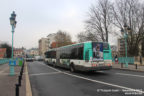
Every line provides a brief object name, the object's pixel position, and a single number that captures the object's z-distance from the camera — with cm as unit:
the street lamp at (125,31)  2038
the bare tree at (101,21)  3113
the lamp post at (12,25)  1236
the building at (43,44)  12975
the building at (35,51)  17802
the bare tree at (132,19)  3008
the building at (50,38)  11868
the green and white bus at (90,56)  1210
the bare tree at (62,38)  7457
